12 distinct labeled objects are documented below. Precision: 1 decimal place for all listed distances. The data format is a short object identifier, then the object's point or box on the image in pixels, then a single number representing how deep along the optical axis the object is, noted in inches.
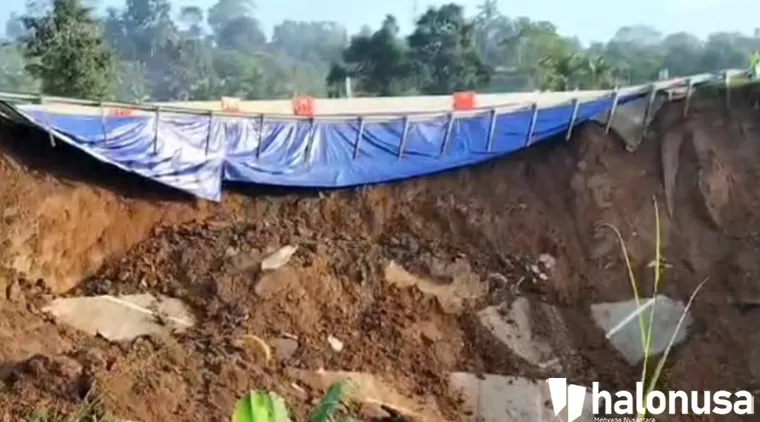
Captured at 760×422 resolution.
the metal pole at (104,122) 430.0
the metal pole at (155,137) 444.1
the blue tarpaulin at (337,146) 459.8
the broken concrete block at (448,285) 435.8
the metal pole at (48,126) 416.2
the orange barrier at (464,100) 556.9
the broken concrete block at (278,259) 428.5
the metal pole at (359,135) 480.4
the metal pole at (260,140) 472.4
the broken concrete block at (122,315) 398.6
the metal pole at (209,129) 459.2
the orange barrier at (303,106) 561.1
